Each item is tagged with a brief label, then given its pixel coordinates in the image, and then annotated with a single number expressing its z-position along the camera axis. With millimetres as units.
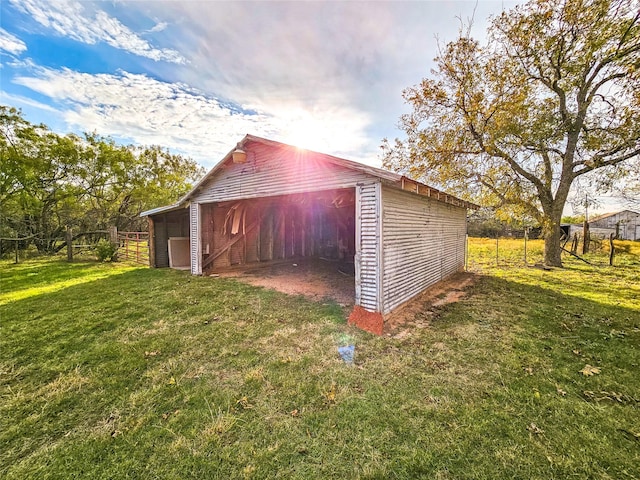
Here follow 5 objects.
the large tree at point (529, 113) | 10359
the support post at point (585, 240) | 15366
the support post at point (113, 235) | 13605
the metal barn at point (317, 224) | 5199
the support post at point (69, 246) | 12234
